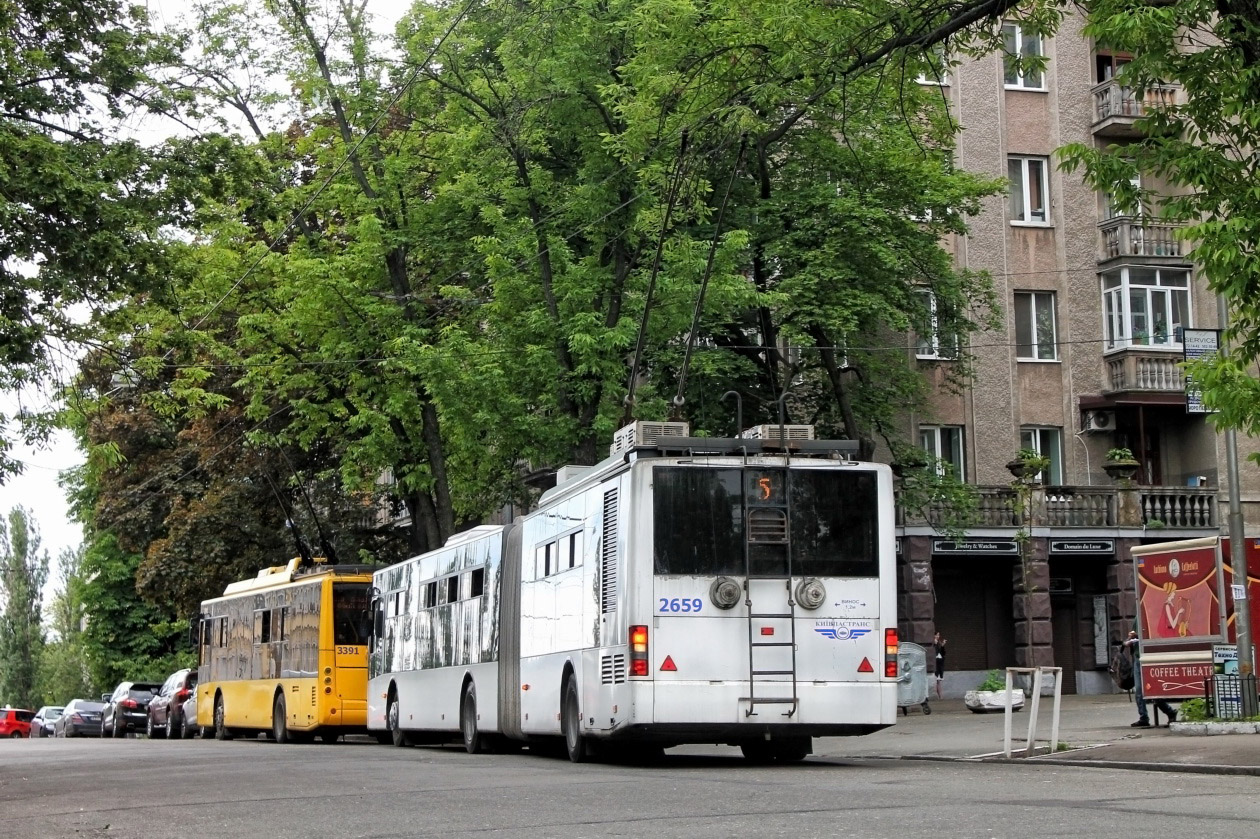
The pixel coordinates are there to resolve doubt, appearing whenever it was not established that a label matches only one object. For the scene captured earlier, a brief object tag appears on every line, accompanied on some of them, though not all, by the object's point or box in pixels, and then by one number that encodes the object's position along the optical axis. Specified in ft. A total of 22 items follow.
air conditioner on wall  144.87
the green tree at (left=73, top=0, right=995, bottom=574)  100.48
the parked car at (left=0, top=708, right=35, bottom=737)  207.41
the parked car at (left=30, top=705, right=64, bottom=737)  207.06
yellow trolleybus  103.04
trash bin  101.76
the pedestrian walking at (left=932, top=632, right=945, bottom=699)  134.72
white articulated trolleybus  58.08
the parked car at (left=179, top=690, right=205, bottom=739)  133.39
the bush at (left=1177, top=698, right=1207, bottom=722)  75.72
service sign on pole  80.12
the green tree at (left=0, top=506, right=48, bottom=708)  349.00
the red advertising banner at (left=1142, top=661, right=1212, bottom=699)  76.38
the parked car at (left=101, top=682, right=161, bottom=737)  159.22
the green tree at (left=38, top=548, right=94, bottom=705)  311.68
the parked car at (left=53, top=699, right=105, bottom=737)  176.55
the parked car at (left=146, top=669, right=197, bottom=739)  140.46
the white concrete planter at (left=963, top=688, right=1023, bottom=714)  112.98
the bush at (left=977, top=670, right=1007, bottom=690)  113.59
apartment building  142.82
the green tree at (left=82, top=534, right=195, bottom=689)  184.34
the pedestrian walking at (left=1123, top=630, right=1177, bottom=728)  79.39
